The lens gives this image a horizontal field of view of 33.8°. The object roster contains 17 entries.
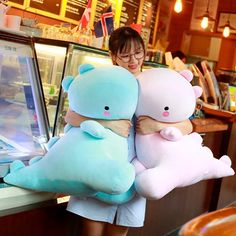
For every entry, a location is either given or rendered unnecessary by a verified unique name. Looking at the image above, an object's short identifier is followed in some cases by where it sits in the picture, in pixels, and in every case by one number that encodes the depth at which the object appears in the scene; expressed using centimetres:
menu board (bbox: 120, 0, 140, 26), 712
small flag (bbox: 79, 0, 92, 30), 293
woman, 162
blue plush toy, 141
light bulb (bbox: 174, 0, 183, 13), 701
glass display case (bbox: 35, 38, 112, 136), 217
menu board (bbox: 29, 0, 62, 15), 570
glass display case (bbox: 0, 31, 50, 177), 170
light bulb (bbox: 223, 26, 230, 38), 873
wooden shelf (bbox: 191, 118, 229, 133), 304
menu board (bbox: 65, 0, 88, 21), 617
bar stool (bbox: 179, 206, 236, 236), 83
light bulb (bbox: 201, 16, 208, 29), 837
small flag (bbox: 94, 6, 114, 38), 272
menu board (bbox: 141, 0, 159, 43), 766
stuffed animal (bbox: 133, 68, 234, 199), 163
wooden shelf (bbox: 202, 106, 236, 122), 354
